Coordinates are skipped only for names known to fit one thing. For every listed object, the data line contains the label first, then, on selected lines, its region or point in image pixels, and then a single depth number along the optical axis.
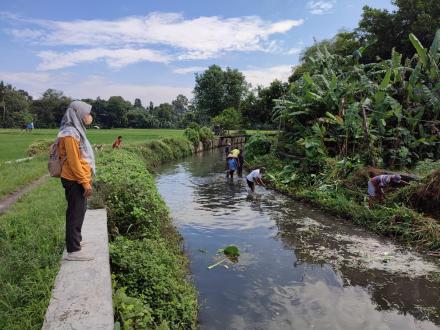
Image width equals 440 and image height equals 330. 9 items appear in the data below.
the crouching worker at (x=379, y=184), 11.84
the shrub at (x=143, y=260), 4.94
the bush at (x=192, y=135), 38.36
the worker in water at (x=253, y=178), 15.90
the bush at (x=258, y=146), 25.22
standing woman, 4.82
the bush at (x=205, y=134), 41.28
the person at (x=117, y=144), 22.04
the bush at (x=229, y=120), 51.84
